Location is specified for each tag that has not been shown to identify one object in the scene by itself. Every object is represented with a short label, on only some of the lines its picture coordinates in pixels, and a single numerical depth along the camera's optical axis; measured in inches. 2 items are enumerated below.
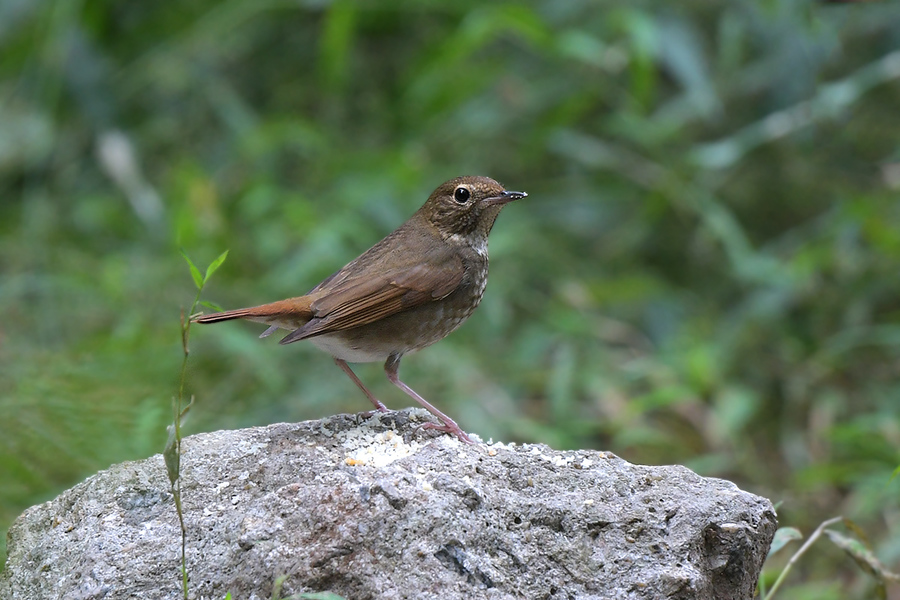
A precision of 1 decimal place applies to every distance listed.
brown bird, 278.8
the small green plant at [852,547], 259.4
